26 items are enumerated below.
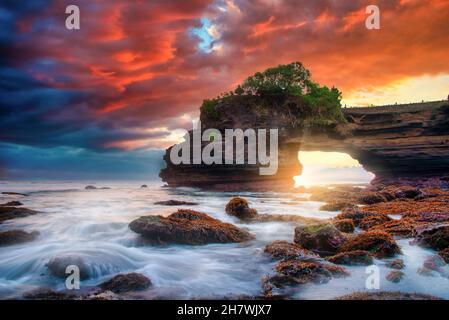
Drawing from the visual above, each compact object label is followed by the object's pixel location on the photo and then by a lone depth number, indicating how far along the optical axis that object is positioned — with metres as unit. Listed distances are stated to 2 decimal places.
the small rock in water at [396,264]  6.92
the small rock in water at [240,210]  14.26
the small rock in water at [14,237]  9.36
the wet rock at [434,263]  6.82
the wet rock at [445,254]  7.24
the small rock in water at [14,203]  18.08
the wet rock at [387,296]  5.36
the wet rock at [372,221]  11.77
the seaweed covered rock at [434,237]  8.16
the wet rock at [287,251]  7.74
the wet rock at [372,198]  20.83
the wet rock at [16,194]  28.33
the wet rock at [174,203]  19.78
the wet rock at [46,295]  5.75
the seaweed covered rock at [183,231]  9.64
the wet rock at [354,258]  7.22
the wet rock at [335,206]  17.00
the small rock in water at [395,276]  6.26
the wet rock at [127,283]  5.97
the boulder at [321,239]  8.29
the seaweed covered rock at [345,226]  10.70
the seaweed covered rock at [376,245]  7.86
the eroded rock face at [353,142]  35.62
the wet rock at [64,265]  6.78
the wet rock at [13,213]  12.78
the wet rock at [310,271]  6.30
